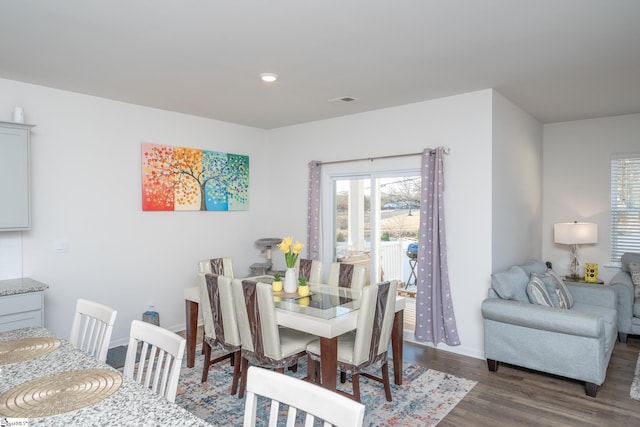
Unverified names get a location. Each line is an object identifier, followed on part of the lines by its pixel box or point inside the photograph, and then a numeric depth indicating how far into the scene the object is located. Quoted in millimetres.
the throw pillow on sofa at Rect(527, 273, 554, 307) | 3829
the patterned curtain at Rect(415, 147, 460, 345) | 4316
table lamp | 5137
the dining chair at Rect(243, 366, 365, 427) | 1136
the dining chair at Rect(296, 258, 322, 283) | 4277
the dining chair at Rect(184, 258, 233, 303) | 4198
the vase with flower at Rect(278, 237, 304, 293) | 3611
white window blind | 5316
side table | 5195
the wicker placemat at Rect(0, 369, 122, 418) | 1300
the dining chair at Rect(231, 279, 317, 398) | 2877
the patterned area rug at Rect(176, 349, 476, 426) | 2955
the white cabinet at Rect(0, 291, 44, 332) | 3256
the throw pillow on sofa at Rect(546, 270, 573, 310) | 4125
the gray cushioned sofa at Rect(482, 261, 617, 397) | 3270
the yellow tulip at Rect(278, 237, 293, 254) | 3694
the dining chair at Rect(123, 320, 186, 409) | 1605
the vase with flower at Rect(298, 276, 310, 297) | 3482
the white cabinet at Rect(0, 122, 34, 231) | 3486
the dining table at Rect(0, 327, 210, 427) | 1239
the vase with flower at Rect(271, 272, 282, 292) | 3672
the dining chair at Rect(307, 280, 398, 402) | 2793
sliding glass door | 4812
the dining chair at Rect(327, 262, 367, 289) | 3932
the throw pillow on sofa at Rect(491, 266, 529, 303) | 3863
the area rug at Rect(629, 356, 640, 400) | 3301
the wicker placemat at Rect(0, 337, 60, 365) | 1738
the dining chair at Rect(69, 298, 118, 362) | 2052
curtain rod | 4359
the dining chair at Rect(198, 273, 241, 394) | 3176
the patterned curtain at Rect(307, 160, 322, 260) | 5496
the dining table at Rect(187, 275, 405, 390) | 2775
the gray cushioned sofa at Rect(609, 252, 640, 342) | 4535
